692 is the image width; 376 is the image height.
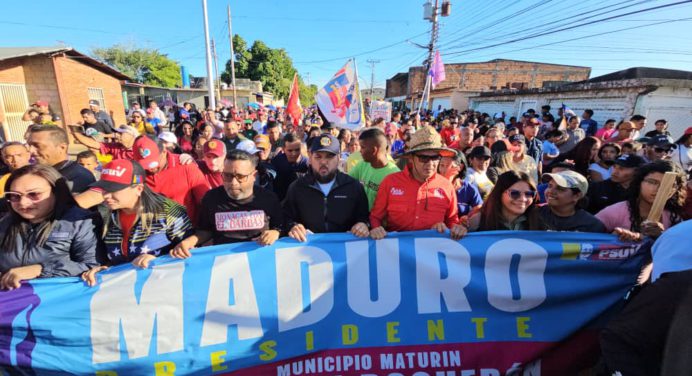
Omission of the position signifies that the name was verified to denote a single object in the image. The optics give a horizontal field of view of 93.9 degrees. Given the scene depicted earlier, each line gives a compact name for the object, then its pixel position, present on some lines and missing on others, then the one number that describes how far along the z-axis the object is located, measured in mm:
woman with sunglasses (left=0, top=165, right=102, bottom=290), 2154
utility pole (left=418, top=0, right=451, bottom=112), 22670
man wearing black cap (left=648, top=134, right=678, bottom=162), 4715
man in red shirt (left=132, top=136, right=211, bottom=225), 3209
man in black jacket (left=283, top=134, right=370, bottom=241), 2873
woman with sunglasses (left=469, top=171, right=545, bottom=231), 2531
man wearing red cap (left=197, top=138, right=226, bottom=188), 3699
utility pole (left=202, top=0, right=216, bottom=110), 15728
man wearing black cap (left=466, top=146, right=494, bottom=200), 3971
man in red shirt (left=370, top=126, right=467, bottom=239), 2740
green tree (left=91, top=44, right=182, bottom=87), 55406
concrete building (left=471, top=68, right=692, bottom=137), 11000
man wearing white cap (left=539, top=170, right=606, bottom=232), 2512
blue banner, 2184
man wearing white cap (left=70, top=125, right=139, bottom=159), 4949
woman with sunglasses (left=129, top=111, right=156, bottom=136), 10133
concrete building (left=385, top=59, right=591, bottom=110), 37031
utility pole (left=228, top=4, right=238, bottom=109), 32938
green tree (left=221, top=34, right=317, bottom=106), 48219
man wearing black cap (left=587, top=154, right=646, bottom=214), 3459
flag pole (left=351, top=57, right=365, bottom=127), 7008
